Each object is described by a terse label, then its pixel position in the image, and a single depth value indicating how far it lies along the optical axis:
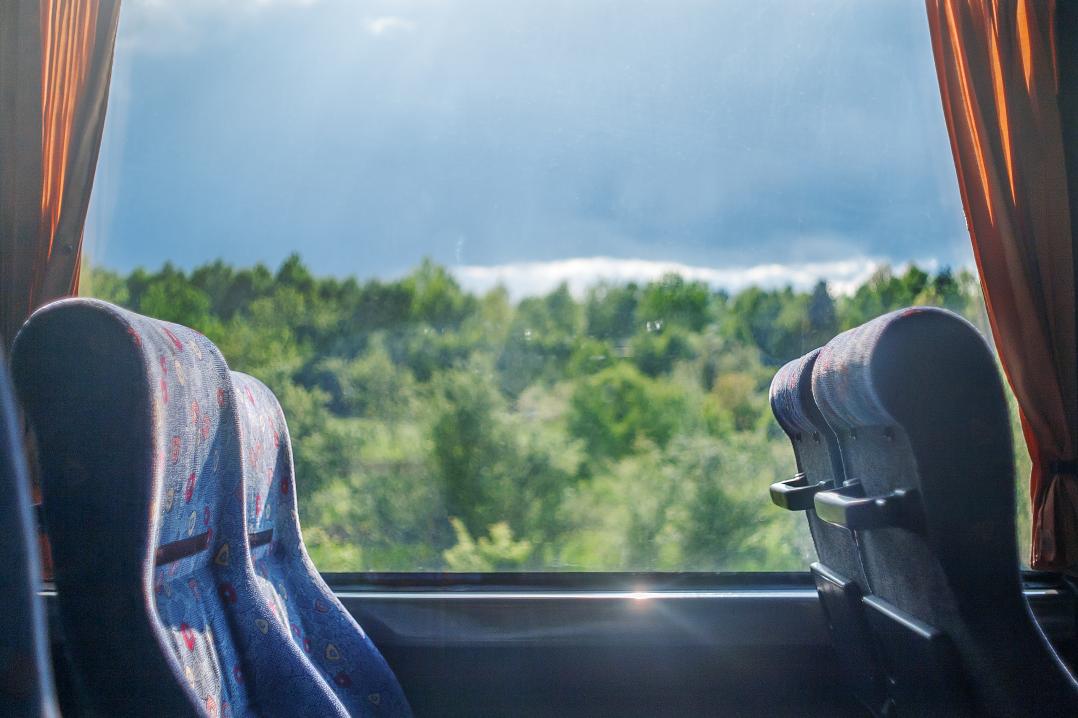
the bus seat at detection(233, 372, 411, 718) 1.38
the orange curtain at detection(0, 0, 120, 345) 2.04
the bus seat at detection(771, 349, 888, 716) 1.29
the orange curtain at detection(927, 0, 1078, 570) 1.88
